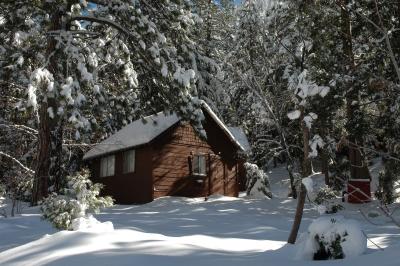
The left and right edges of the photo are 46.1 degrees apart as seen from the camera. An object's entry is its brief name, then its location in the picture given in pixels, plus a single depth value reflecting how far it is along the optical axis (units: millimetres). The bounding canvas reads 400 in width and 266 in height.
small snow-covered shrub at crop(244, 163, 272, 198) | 23814
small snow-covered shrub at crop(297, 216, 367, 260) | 7021
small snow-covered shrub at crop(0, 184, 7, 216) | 14740
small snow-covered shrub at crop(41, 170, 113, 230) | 9289
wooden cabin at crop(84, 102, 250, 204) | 23672
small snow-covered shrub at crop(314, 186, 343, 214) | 14812
